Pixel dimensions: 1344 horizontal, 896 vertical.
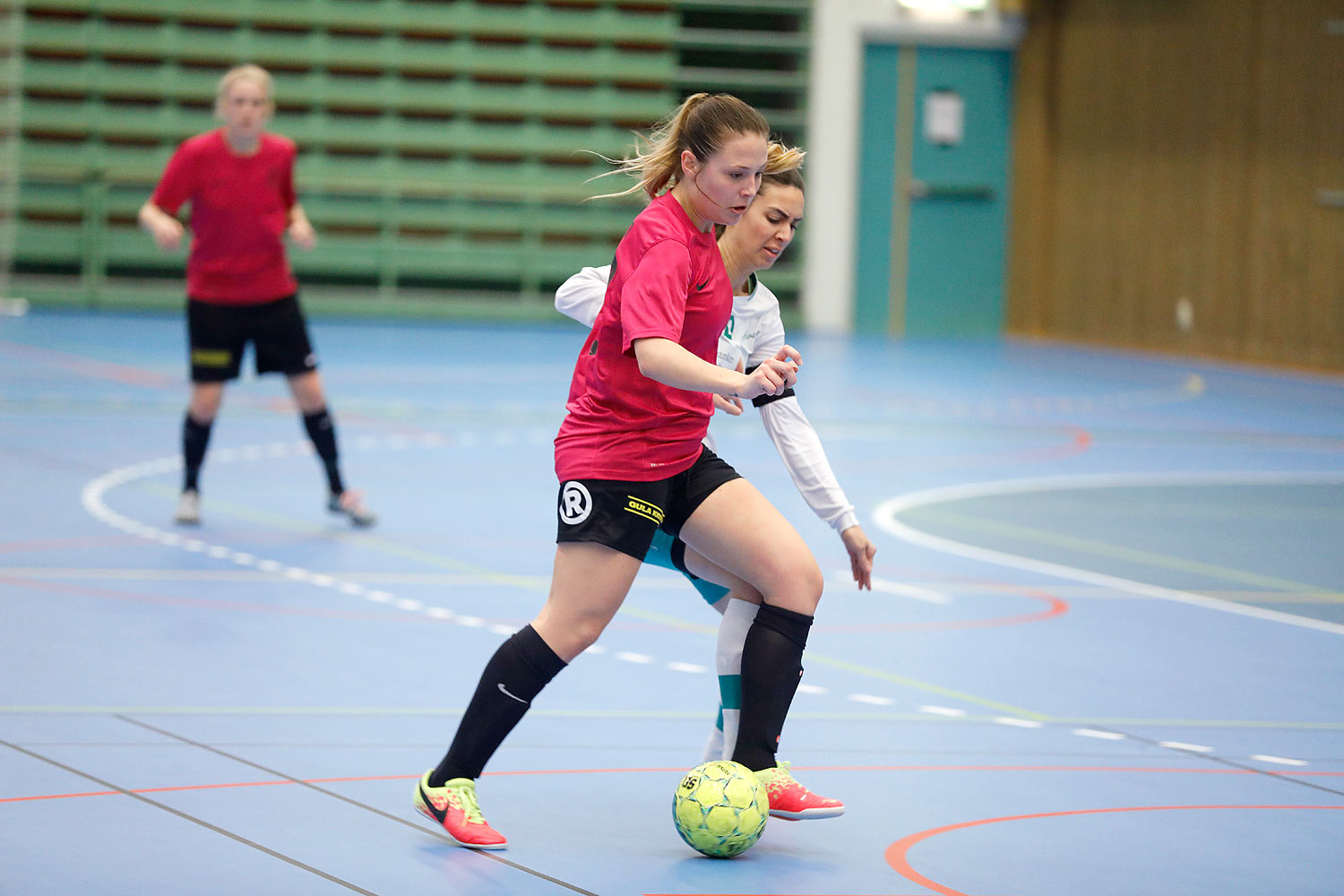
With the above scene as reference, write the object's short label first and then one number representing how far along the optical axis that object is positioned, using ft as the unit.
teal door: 115.65
